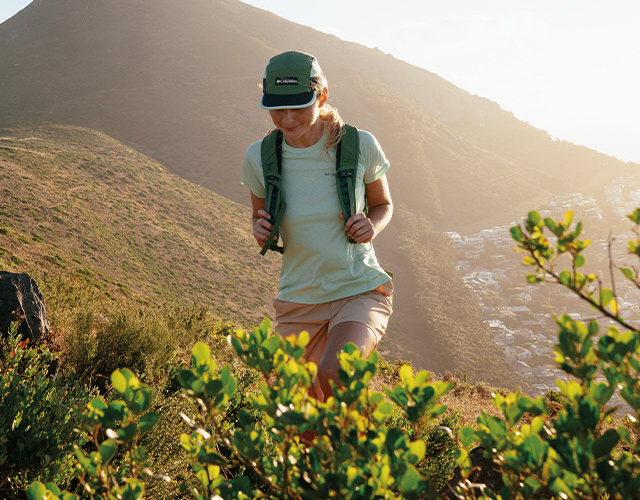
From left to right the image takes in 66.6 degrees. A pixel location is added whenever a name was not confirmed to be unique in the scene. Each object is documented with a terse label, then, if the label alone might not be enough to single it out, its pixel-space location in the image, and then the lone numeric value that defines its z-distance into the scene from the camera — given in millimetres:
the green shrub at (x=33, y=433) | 2027
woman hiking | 2293
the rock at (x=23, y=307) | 3803
